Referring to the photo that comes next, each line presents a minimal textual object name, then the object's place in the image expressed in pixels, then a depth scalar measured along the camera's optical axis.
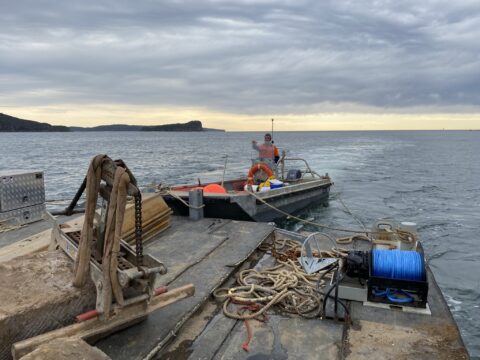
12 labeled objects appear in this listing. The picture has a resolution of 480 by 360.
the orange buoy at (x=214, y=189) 12.40
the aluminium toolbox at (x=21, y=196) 8.27
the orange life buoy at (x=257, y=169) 15.59
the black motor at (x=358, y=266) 5.32
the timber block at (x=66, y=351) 2.82
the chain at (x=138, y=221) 3.71
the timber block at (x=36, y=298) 3.53
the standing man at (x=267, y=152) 16.73
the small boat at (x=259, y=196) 11.10
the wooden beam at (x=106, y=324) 3.37
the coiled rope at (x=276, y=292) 5.13
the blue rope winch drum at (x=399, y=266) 5.18
